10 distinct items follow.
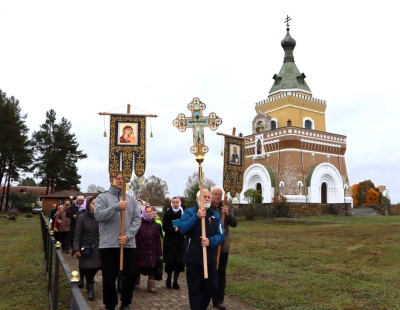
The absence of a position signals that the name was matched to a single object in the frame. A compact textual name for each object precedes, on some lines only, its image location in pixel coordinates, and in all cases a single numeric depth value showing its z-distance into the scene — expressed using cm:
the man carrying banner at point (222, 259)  640
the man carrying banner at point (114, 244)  534
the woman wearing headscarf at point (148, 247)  716
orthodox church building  3712
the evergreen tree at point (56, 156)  4862
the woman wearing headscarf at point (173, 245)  780
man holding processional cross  511
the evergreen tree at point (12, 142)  3912
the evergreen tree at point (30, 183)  10399
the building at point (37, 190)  7857
